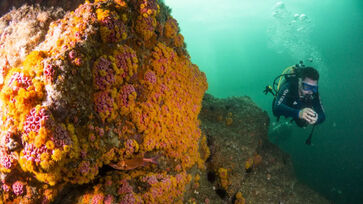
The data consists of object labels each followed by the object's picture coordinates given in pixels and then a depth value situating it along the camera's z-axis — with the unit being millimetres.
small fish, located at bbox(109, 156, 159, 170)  2664
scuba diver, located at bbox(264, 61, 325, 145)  6371
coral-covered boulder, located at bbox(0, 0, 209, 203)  1923
